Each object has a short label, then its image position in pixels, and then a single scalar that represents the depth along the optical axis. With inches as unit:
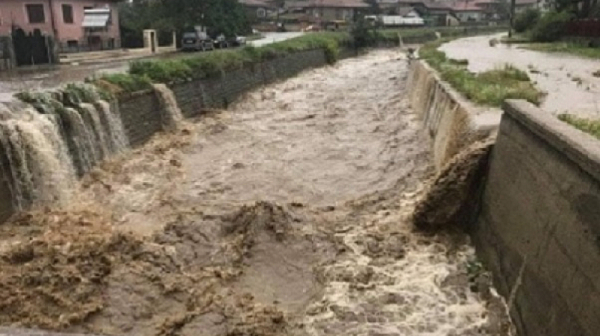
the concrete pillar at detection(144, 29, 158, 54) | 1353.3
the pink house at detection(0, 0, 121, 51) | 1181.1
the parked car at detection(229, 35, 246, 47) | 1537.0
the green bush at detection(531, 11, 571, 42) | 1398.7
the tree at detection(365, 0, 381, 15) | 3038.9
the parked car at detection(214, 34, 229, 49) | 1456.7
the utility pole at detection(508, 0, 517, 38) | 1783.2
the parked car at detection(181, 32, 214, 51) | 1380.4
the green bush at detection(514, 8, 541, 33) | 1860.6
